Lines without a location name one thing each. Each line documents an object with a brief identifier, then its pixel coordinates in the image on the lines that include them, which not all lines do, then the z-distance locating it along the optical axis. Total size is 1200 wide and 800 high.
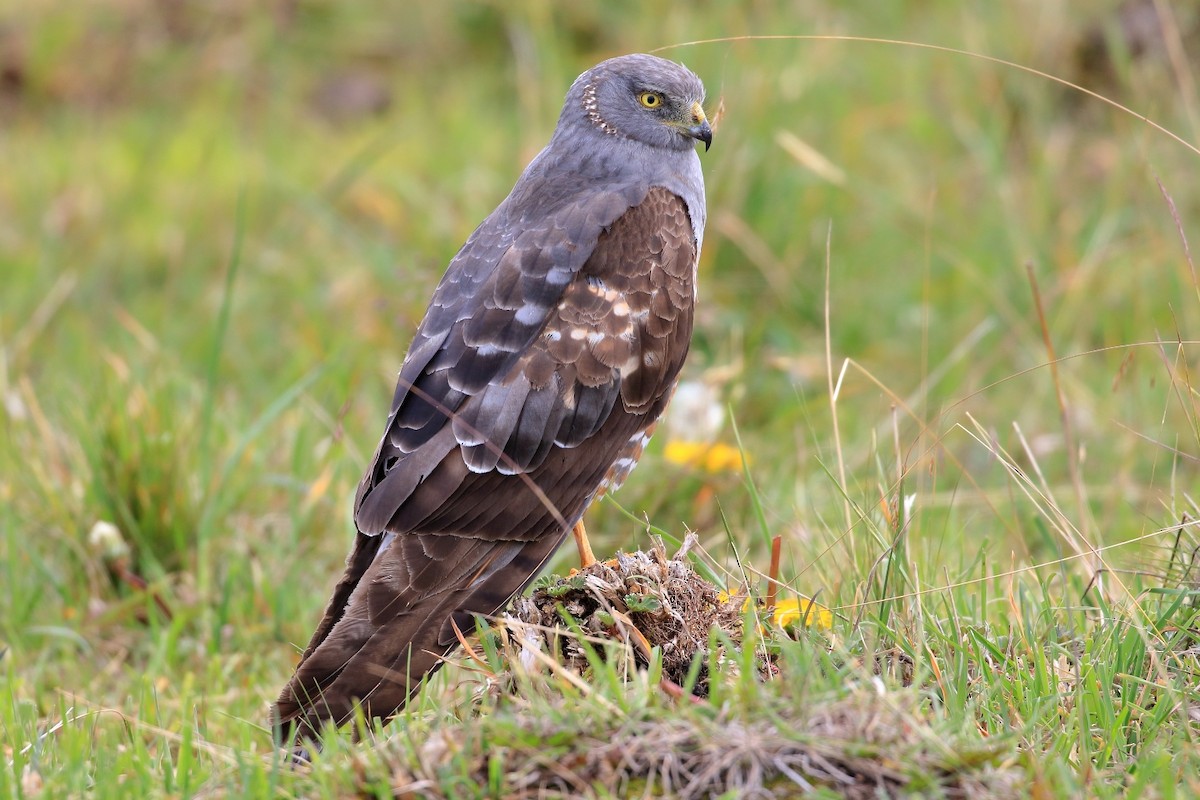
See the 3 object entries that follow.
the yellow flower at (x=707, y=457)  9.63
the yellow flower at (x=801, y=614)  6.34
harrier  6.70
